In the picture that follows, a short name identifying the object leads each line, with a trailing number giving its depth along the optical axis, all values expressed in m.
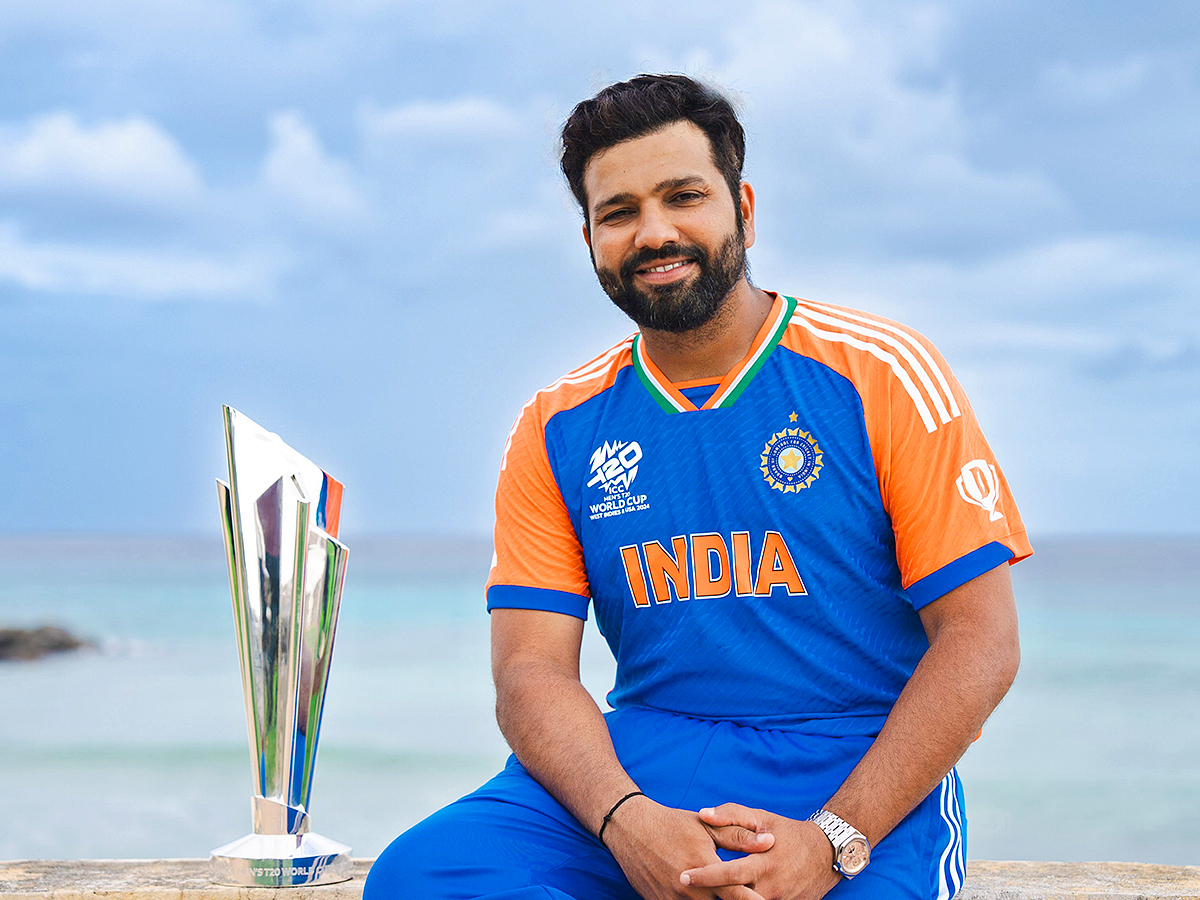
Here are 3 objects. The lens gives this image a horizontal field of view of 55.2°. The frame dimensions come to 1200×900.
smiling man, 1.49
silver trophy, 2.09
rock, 17.02
